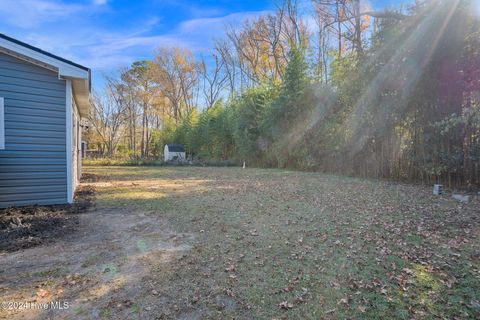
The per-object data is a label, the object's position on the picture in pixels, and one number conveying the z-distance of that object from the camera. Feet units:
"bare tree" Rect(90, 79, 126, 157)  74.64
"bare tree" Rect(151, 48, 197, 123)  77.71
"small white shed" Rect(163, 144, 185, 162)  61.21
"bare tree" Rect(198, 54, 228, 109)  79.66
